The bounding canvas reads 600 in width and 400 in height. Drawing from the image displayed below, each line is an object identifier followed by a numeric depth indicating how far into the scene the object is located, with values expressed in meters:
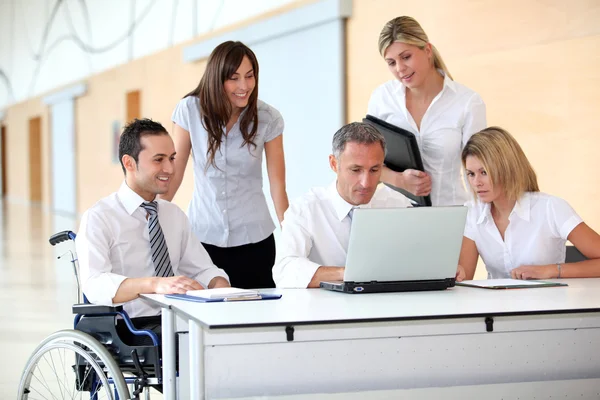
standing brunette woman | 3.82
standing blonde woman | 3.78
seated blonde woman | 3.29
